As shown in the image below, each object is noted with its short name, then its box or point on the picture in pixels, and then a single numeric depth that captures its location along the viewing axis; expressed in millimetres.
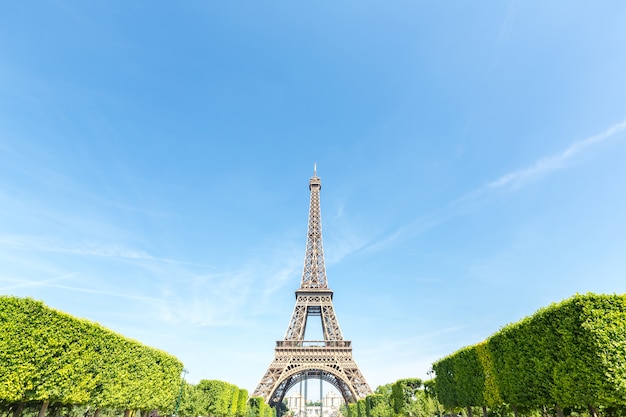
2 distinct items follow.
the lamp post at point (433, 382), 26566
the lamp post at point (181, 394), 26283
